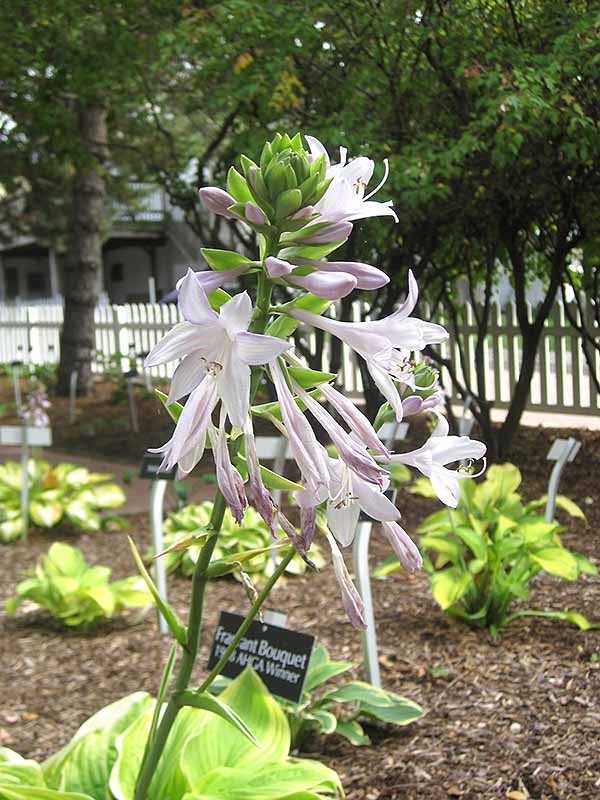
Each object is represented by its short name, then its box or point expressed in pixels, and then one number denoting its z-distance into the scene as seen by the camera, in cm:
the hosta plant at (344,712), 301
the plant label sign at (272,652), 290
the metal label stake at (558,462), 456
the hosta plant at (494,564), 377
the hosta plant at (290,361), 124
